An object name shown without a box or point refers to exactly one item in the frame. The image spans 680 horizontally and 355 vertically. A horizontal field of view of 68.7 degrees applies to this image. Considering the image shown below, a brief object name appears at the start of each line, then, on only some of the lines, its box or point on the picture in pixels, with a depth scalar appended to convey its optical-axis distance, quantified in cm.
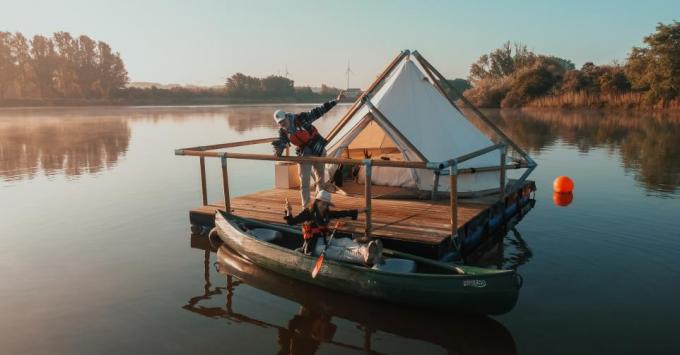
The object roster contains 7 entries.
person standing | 1083
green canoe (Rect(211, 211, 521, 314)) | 712
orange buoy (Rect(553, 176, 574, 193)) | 1655
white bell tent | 1307
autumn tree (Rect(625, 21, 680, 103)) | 5262
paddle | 834
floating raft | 958
